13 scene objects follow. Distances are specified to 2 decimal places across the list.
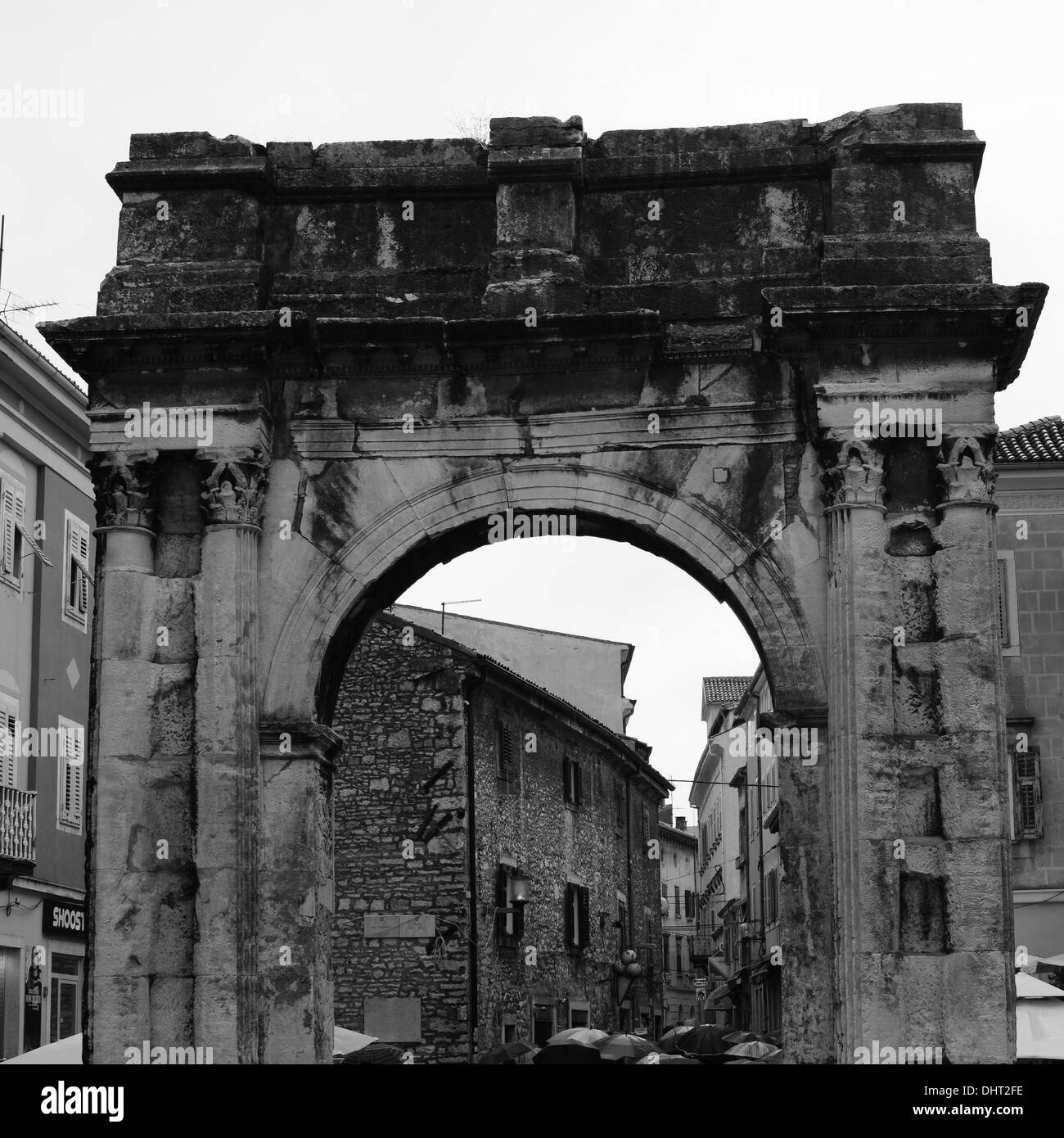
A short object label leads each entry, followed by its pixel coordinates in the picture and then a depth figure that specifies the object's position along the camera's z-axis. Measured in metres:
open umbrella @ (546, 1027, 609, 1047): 21.94
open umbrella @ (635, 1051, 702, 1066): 16.91
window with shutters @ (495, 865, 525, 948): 27.50
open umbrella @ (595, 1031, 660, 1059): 21.88
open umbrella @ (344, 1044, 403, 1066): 19.56
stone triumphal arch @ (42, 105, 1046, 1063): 12.80
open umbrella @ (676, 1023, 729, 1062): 24.88
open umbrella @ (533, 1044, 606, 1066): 20.33
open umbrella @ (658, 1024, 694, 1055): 26.23
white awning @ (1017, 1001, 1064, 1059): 16.39
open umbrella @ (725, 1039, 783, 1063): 22.46
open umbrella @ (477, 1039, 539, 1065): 21.45
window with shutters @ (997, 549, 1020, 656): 24.59
